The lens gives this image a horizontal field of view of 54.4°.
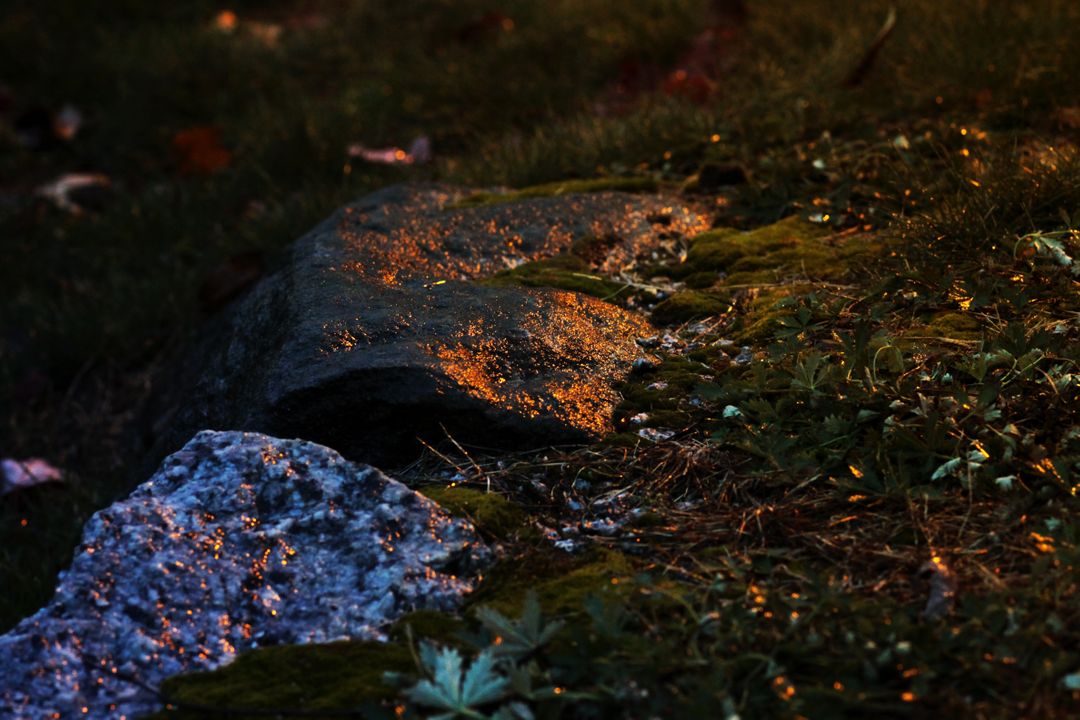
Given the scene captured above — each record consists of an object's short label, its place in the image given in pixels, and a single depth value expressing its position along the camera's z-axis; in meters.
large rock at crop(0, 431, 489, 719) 1.58
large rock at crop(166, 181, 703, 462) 2.13
